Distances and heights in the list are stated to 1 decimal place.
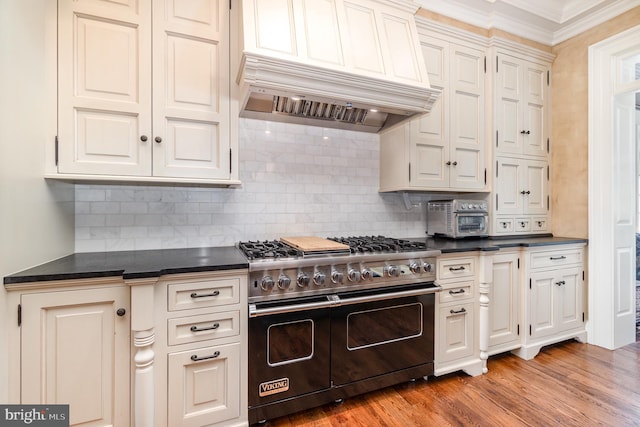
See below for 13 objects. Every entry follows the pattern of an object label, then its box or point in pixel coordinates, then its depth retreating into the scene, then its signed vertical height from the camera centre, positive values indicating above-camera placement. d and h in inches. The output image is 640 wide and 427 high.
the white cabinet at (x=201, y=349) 58.9 -26.9
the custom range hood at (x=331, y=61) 67.6 +36.3
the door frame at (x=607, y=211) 105.6 +1.1
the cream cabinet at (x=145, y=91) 63.8 +27.2
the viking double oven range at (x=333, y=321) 65.4 -25.0
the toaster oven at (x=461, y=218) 104.5 -1.4
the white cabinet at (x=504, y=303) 95.0 -28.2
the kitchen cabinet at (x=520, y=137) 110.3 +28.8
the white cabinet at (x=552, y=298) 99.6 -28.5
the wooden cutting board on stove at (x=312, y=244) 72.6 -7.7
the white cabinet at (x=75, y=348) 51.7 -23.6
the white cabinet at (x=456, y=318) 84.7 -29.3
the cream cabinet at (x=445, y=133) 99.1 +27.1
